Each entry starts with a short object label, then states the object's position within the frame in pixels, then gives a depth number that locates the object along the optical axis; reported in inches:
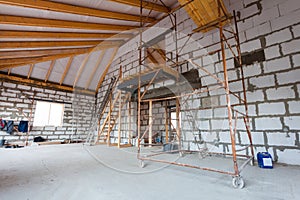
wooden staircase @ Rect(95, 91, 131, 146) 242.5
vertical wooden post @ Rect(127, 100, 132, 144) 224.1
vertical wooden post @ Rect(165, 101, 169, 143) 235.9
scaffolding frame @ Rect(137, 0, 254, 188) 64.4
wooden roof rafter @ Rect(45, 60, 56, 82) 250.1
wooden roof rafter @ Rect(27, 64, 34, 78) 243.2
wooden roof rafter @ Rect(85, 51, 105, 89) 268.1
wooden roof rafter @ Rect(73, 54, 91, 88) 258.4
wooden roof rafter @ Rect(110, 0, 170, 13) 146.2
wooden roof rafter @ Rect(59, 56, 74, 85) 253.0
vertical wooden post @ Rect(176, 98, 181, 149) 136.8
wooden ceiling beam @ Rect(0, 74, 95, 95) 237.2
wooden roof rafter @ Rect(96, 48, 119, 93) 281.0
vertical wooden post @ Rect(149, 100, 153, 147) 204.7
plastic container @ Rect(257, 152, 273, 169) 92.1
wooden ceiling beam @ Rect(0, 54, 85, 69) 193.9
